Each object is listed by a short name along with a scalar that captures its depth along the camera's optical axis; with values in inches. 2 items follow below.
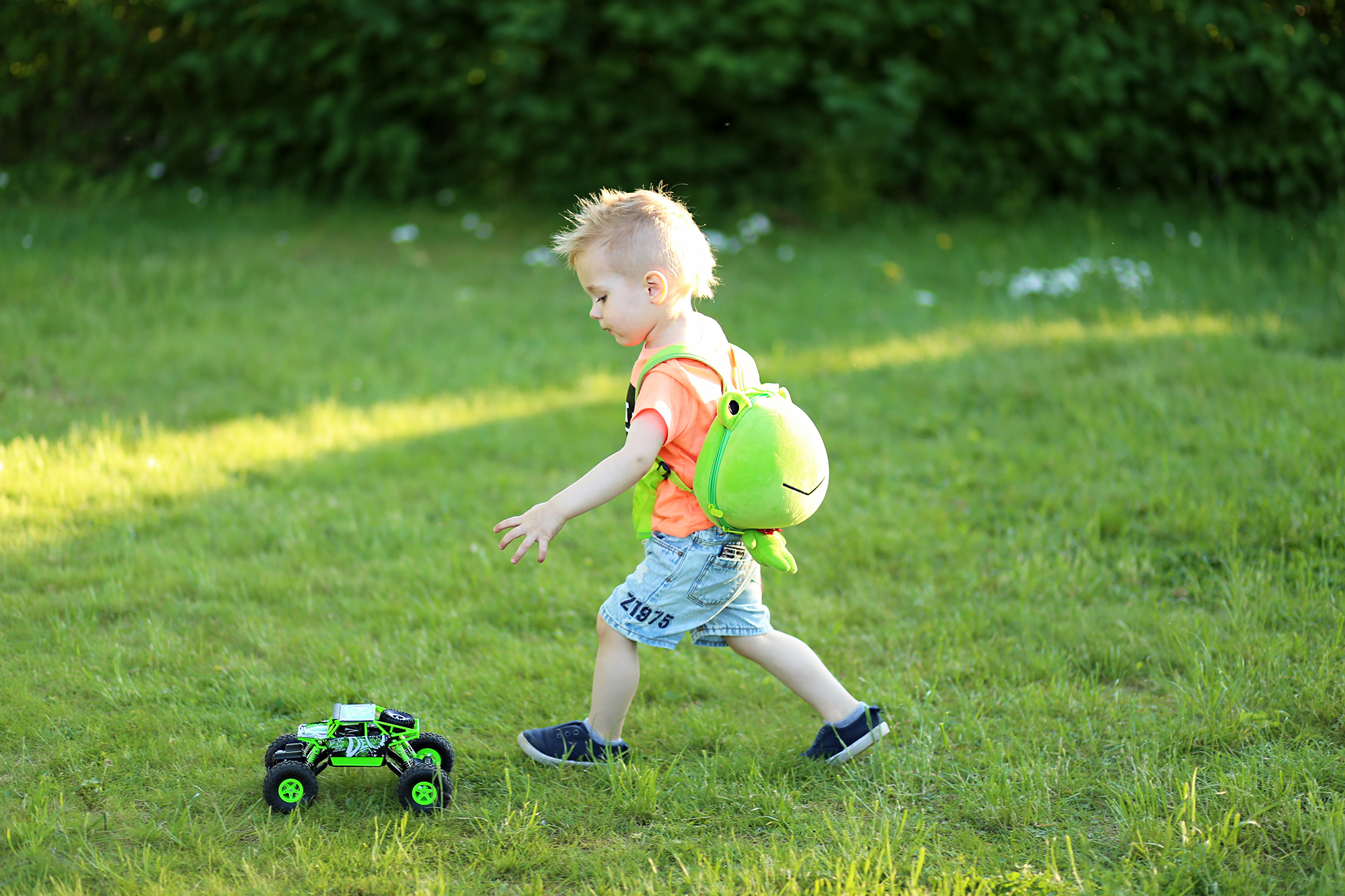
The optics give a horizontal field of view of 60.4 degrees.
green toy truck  112.4
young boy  111.7
